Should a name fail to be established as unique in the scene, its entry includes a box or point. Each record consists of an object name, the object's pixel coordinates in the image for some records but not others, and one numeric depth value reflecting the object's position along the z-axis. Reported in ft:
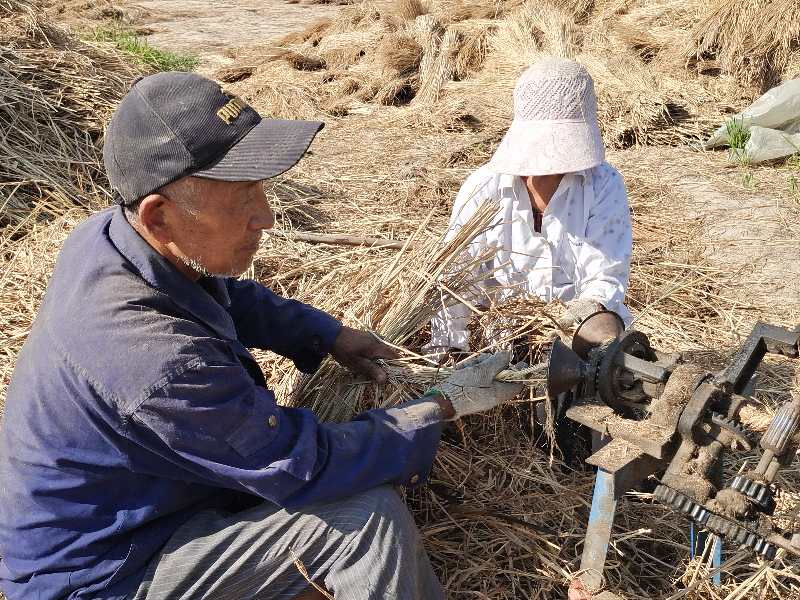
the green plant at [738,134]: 17.74
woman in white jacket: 8.55
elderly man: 5.60
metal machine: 5.26
